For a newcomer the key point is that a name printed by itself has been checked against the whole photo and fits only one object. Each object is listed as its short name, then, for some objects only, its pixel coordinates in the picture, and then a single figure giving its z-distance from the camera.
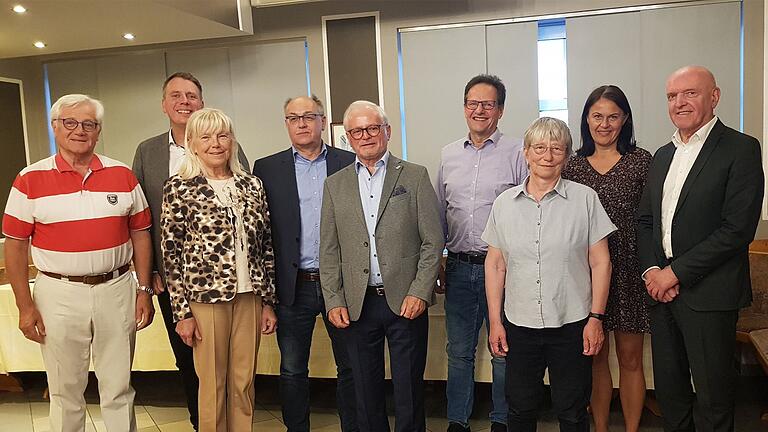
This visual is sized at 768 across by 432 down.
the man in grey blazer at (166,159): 3.09
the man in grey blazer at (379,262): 2.64
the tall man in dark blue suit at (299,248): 2.89
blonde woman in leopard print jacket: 2.58
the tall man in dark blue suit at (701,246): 2.44
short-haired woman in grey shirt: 2.45
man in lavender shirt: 3.05
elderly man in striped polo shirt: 2.72
